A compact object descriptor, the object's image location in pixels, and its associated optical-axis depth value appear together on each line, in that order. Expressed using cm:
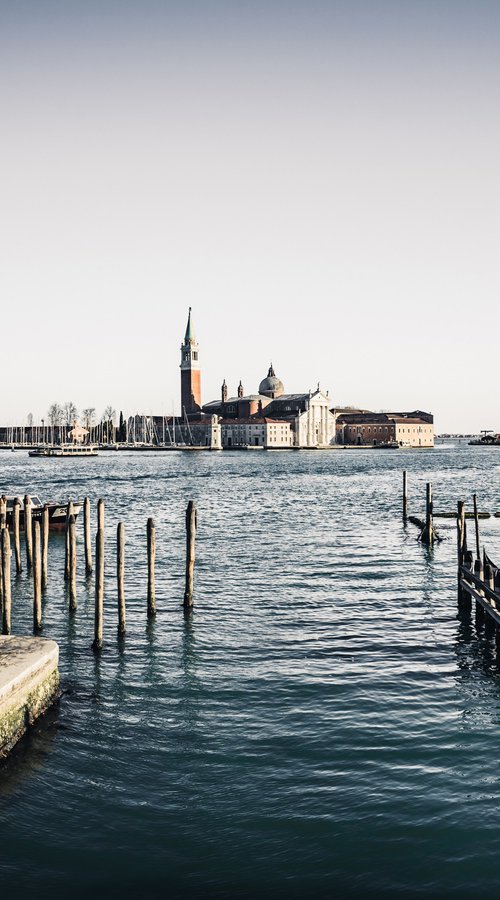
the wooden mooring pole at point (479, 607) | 1644
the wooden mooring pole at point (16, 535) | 2241
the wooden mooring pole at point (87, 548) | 2250
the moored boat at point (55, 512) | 3068
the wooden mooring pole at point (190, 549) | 1723
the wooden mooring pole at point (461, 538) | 1811
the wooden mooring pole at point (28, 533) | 2067
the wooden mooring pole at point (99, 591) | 1366
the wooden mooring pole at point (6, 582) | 1401
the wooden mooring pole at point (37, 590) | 1493
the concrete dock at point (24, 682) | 970
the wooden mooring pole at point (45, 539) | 2016
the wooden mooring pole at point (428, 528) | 2758
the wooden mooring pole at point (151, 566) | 1616
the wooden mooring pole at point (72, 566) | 1773
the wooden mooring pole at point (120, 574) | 1500
